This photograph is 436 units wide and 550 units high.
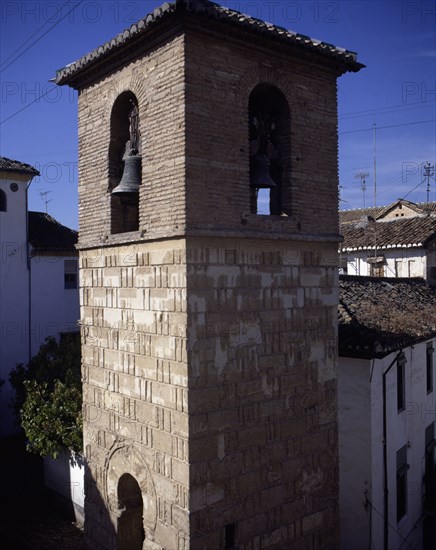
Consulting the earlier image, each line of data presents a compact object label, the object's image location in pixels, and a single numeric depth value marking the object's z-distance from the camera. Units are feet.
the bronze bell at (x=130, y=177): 23.17
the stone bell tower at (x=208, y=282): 20.35
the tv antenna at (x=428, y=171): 86.12
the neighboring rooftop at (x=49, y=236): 56.13
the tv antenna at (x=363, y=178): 83.95
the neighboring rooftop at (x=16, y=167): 53.88
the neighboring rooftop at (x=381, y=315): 30.17
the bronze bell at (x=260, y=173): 22.89
